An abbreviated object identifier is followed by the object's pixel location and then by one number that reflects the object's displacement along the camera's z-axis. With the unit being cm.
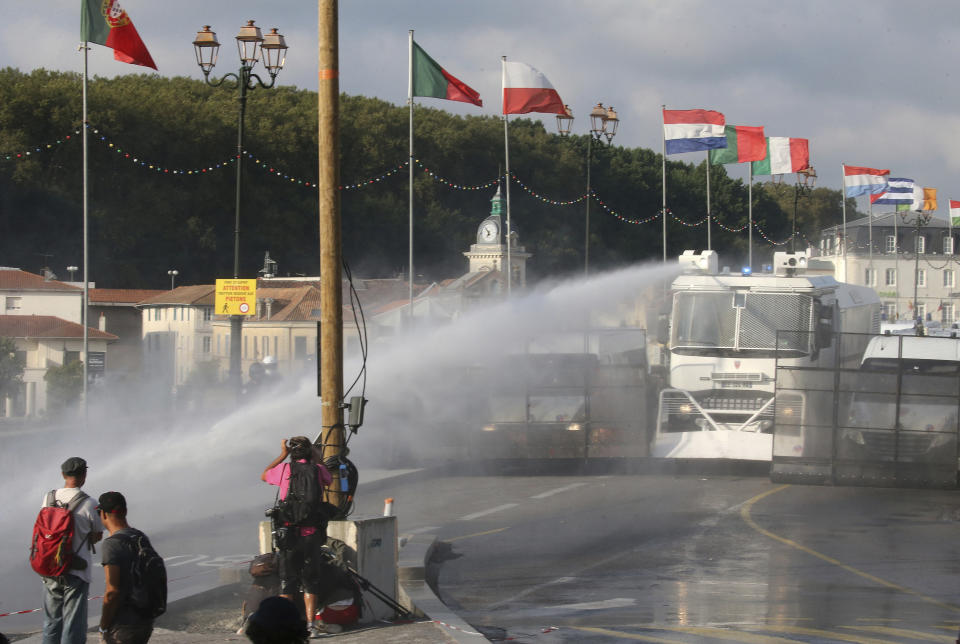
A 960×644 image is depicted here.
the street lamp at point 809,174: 6509
